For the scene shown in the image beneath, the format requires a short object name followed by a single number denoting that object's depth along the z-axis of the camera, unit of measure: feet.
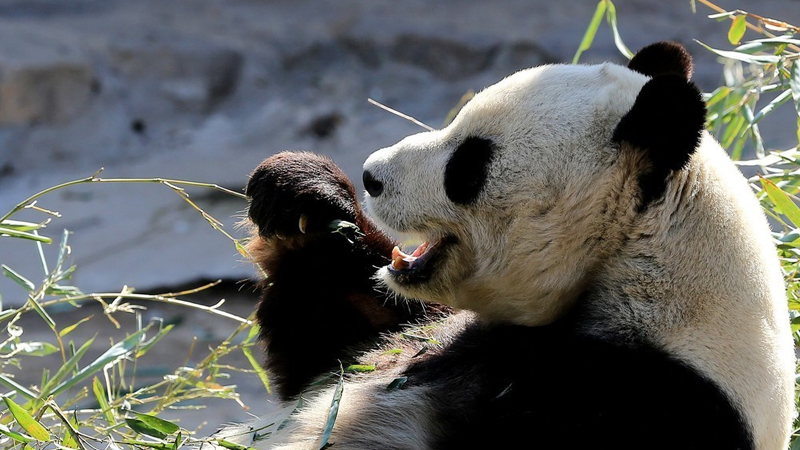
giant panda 25.18
